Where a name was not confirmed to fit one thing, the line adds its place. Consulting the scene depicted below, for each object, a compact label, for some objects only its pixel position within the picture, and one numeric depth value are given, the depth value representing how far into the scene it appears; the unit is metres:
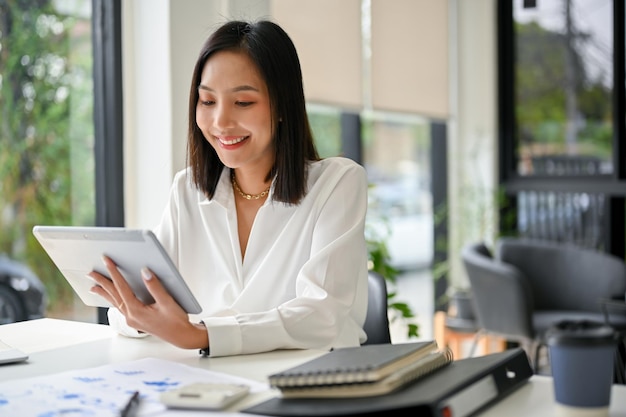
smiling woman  2.04
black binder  1.24
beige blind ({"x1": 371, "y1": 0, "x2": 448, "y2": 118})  4.78
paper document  1.36
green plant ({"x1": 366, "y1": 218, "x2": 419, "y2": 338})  3.69
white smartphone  1.34
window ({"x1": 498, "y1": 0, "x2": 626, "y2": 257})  5.30
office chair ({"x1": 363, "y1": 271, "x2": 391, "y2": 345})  2.24
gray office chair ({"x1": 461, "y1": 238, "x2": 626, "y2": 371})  4.18
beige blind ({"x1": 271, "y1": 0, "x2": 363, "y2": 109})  3.95
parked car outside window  3.40
